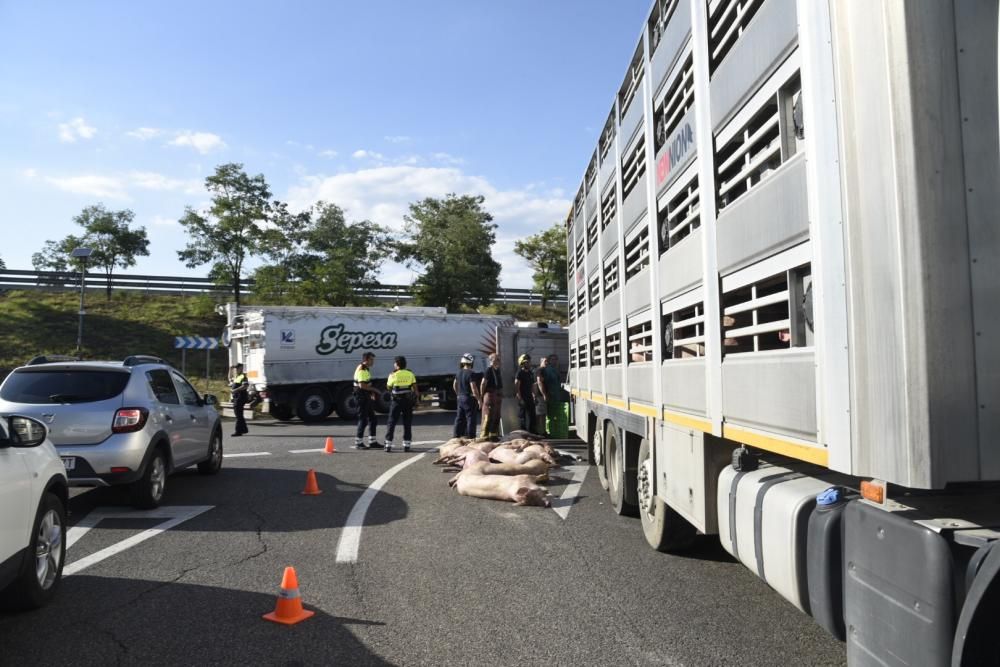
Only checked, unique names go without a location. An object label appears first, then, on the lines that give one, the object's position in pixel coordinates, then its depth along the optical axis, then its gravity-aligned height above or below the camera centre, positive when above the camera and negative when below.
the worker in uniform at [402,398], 13.09 -0.41
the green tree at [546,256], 44.50 +6.95
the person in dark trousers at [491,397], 13.42 -0.42
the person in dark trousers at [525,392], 14.07 -0.36
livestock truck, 2.35 +0.22
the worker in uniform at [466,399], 13.60 -0.47
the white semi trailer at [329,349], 20.95 +0.82
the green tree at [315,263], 33.31 +5.34
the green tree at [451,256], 40.94 +6.55
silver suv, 7.30 -0.37
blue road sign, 22.13 +1.06
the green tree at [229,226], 32.75 +6.64
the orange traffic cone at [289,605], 4.41 -1.36
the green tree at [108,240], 36.88 +6.94
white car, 4.19 -0.80
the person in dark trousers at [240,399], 16.08 -0.46
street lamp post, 22.55 +3.88
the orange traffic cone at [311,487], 8.64 -1.28
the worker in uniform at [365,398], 13.59 -0.42
